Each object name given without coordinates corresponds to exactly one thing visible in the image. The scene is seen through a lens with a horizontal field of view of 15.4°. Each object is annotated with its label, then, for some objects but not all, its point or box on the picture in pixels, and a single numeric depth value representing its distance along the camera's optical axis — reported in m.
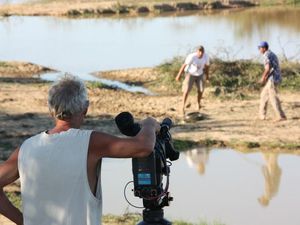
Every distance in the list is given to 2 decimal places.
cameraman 4.59
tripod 4.81
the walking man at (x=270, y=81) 17.64
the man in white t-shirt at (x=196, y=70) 19.11
